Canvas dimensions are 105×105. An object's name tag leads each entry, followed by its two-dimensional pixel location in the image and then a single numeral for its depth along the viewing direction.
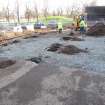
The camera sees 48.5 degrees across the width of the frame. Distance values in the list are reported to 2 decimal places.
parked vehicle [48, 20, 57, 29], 16.03
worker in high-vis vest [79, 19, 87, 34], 9.91
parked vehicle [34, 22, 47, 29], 15.40
